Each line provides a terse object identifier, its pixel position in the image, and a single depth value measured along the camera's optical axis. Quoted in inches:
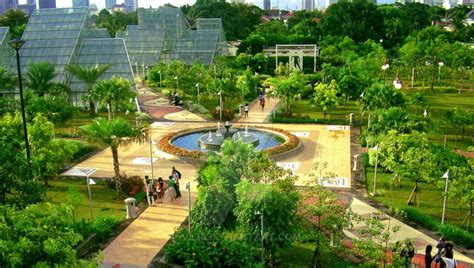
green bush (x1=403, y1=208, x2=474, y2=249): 760.3
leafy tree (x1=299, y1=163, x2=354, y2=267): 634.8
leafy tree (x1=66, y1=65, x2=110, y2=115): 1704.0
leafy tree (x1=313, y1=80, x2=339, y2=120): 1594.5
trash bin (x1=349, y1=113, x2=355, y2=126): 1563.7
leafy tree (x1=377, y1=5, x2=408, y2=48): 3430.1
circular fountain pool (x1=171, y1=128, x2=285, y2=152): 1319.4
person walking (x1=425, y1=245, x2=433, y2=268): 668.6
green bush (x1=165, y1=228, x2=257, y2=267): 644.1
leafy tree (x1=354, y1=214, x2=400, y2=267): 573.0
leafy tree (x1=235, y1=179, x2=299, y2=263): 636.7
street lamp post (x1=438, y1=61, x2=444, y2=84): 2212.6
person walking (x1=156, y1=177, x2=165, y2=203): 946.1
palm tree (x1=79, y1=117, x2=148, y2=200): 946.1
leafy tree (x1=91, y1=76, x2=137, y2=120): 1556.3
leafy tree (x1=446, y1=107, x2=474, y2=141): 1269.7
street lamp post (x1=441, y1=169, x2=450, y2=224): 784.7
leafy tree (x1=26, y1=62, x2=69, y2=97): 1635.1
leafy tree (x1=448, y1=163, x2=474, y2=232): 764.6
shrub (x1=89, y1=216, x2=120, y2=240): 781.3
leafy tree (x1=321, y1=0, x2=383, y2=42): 3454.7
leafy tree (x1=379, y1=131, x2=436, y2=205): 856.1
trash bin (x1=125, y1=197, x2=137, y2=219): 871.1
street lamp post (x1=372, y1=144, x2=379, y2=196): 977.6
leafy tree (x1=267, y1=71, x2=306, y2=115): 1629.6
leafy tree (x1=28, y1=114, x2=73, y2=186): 940.9
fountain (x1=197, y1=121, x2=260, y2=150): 1312.7
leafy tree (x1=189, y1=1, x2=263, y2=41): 4101.9
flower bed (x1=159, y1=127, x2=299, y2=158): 1213.7
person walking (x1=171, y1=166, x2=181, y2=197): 962.5
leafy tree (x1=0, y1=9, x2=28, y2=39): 3373.5
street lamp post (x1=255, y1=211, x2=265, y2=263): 639.8
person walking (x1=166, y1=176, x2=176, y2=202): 946.7
